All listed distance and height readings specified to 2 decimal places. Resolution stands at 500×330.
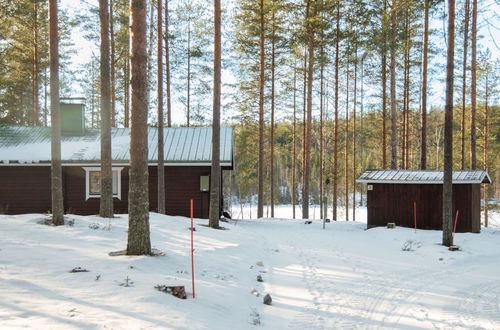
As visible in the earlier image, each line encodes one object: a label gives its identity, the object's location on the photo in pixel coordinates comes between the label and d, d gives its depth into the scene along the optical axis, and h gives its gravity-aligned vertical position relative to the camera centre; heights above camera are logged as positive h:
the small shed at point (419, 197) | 15.24 -1.70
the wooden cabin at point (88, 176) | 16.89 -0.83
